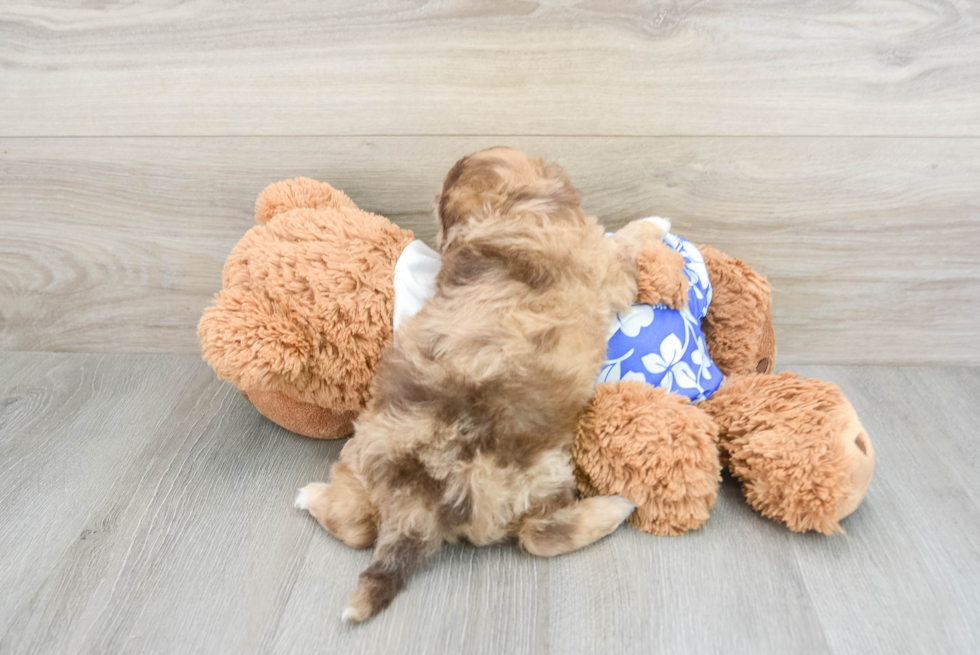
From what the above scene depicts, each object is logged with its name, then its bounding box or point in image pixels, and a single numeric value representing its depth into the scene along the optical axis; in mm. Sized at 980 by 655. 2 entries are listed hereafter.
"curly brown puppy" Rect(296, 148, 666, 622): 662
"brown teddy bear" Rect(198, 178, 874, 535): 702
